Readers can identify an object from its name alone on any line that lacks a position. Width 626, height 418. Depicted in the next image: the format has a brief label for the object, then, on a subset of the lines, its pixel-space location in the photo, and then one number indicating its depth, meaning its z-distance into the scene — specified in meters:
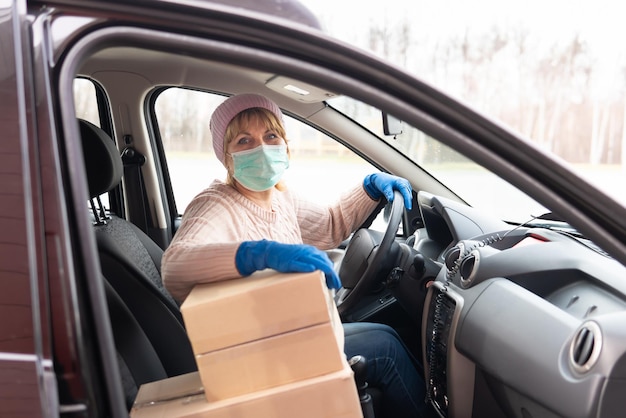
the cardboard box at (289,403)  1.22
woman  1.57
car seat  1.87
